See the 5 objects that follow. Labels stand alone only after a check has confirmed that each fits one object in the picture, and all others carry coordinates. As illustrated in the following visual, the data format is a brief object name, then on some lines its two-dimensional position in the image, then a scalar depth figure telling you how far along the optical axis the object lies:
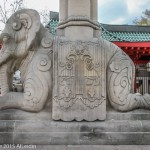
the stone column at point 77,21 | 4.44
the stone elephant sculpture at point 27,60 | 4.17
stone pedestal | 4.16
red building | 10.95
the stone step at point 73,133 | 3.94
